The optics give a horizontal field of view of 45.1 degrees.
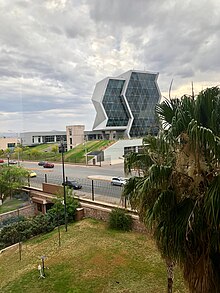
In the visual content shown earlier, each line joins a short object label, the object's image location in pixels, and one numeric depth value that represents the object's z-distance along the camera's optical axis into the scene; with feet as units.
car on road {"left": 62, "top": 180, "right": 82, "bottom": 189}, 81.82
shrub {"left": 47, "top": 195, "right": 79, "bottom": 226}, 57.00
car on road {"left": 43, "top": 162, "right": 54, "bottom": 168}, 146.18
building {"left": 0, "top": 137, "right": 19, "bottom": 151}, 309.24
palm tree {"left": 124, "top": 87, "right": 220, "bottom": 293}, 15.15
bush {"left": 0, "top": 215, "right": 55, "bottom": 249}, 52.11
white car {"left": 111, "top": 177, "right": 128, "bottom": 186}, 81.91
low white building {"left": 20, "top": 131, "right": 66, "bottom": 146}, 297.94
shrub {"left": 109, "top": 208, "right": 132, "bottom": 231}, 48.96
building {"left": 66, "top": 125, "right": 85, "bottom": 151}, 229.04
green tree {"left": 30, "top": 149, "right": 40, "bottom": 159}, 200.83
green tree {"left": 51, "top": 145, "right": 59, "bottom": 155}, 201.30
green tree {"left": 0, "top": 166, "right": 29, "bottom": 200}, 80.53
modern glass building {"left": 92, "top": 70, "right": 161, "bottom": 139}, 220.23
